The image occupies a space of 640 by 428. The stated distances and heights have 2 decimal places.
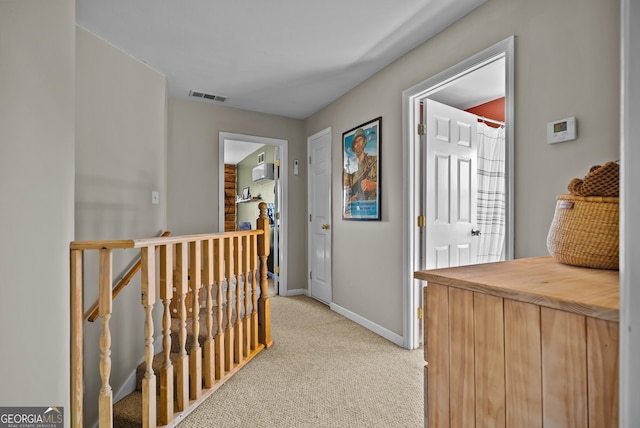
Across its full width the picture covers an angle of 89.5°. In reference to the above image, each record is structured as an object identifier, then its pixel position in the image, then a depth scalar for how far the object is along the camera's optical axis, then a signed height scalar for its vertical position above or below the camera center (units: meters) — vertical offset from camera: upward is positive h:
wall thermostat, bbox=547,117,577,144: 1.52 +0.41
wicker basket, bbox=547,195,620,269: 0.91 -0.05
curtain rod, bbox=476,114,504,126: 3.13 +0.95
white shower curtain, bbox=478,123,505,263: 3.01 +0.19
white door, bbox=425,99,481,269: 2.65 +0.25
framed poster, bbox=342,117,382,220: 2.98 +0.45
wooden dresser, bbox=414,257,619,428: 0.61 -0.29
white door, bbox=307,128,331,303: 3.84 +0.03
